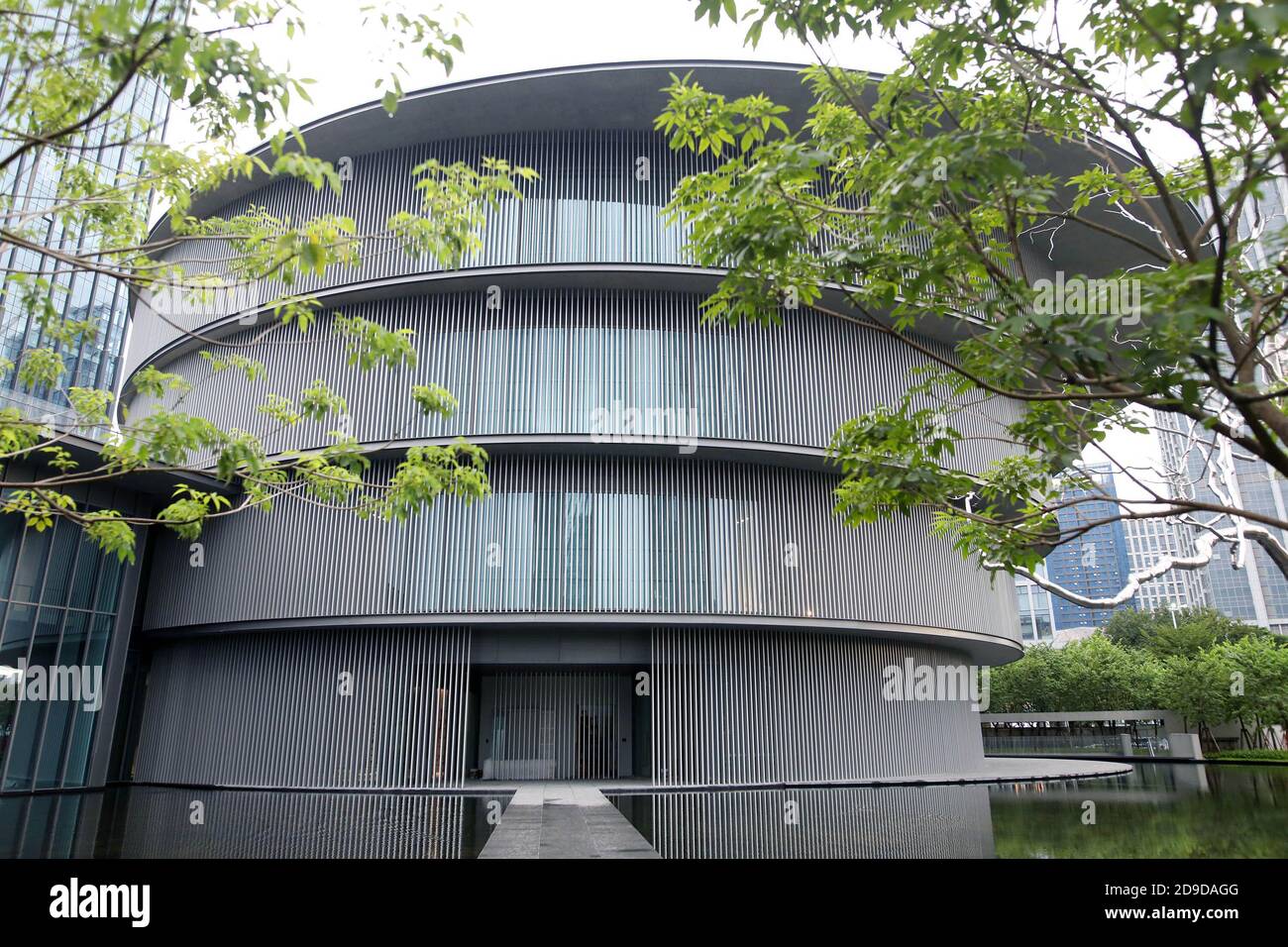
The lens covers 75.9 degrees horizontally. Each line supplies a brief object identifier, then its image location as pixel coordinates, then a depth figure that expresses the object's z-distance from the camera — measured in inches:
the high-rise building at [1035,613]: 5395.7
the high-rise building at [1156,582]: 3432.6
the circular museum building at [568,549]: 690.2
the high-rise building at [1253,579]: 2647.6
